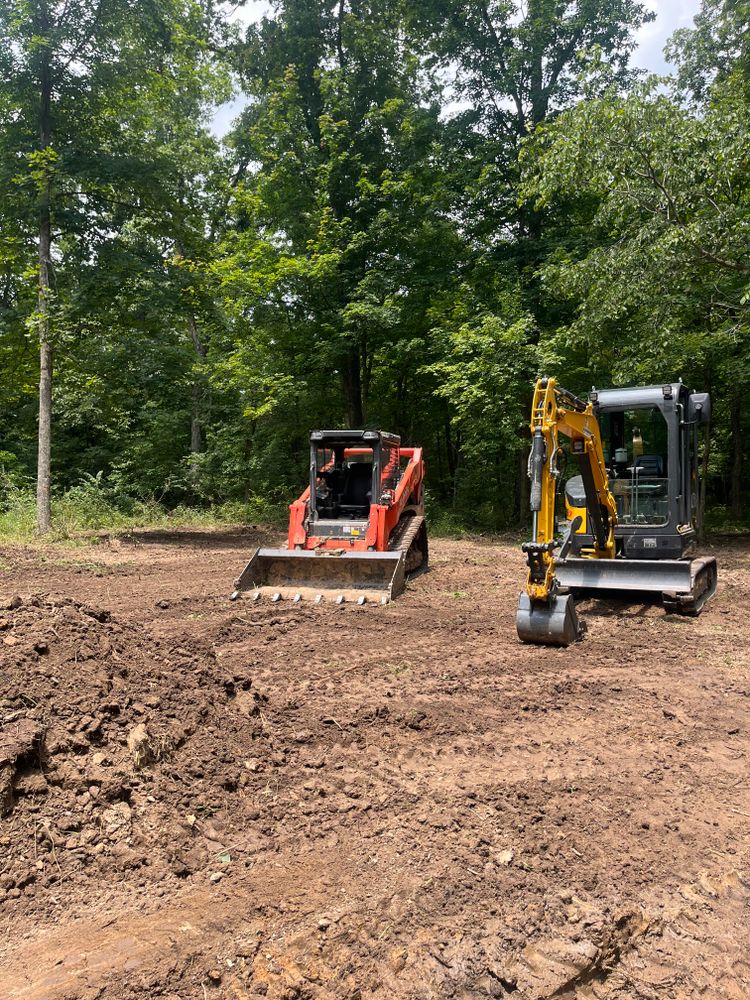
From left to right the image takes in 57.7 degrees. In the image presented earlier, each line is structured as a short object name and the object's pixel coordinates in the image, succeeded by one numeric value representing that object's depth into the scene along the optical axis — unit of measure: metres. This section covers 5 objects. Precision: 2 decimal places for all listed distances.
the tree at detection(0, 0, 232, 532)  13.66
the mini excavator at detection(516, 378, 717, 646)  7.98
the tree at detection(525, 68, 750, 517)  11.11
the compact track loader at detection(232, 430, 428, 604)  9.23
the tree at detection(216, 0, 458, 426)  18.45
